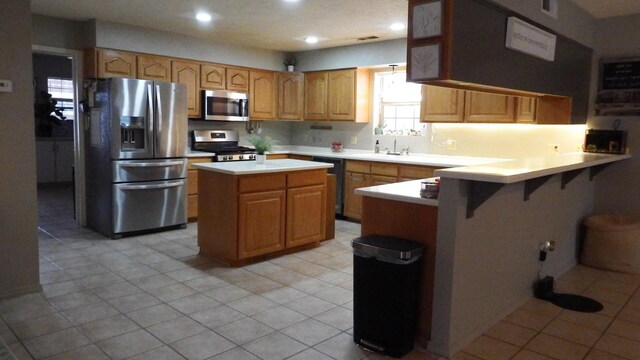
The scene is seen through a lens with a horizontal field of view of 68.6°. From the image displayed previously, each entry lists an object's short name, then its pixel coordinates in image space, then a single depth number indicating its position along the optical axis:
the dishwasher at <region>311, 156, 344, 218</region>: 6.18
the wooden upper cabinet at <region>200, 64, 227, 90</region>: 6.13
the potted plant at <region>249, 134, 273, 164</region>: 4.38
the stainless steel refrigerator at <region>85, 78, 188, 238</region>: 4.94
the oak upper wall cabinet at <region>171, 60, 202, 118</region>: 5.84
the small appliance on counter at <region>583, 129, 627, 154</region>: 4.39
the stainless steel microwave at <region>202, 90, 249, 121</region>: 6.12
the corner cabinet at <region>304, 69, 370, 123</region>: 6.45
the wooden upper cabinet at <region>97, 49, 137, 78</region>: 5.18
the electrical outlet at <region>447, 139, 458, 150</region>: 5.74
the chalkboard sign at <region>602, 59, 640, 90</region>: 4.34
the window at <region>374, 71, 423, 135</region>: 6.21
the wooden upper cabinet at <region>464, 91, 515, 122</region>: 4.93
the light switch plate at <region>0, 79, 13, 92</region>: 3.13
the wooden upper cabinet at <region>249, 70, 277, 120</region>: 6.71
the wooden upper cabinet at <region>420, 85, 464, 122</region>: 5.32
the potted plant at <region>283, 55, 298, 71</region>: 7.07
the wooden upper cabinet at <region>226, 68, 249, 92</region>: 6.41
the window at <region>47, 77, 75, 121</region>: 8.82
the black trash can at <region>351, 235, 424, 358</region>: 2.51
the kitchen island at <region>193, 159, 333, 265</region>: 4.02
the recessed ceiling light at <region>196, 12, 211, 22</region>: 4.78
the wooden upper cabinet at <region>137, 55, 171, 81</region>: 5.52
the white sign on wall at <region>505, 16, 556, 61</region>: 3.00
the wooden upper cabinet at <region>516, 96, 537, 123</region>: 4.74
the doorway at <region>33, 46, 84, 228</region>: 8.40
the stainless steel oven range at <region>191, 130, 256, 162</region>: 6.09
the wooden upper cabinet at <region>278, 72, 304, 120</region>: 7.02
